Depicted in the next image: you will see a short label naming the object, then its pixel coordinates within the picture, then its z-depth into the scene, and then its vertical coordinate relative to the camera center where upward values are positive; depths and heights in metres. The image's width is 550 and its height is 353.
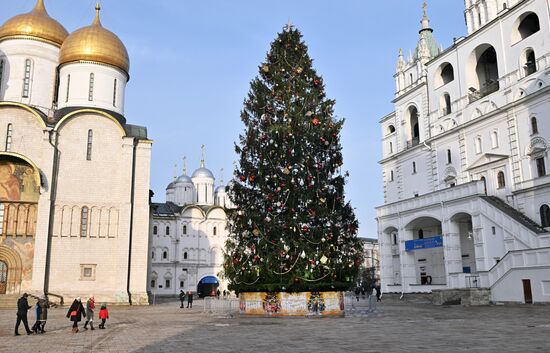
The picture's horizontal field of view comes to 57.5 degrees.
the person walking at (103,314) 15.79 -1.06
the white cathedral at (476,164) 27.44 +7.39
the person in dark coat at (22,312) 14.15 -0.85
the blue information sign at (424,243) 32.97 +2.17
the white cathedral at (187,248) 64.62 +4.03
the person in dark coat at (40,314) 14.52 -0.94
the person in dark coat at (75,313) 14.79 -0.94
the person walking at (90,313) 15.55 -1.01
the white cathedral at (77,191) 29.78 +5.44
